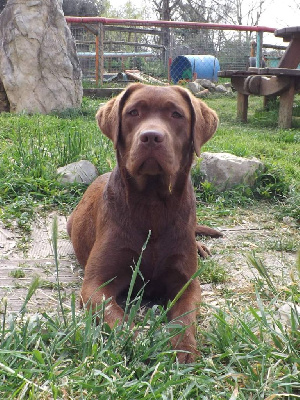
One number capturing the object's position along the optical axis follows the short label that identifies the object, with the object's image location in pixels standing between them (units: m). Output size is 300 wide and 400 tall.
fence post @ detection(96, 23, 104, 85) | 13.73
